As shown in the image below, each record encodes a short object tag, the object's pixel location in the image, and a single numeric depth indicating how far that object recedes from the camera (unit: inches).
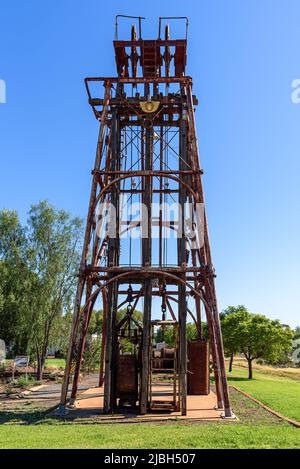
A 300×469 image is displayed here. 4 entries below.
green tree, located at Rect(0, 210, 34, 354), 1146.0
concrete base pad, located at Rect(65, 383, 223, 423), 493.5
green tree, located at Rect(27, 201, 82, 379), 1152.2
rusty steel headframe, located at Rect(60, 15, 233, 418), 544.7
